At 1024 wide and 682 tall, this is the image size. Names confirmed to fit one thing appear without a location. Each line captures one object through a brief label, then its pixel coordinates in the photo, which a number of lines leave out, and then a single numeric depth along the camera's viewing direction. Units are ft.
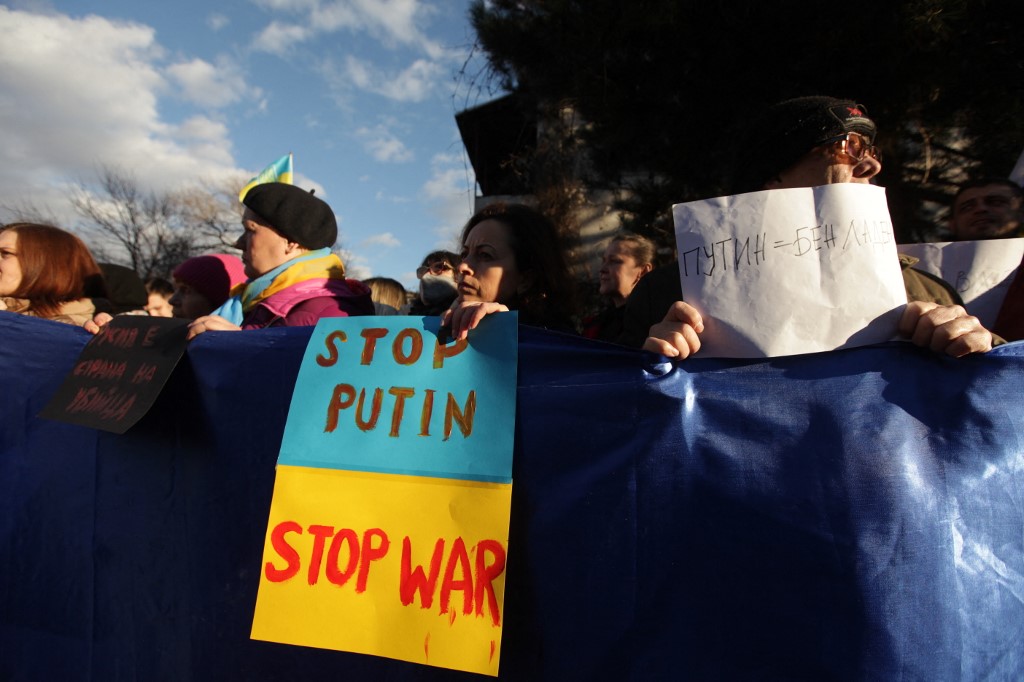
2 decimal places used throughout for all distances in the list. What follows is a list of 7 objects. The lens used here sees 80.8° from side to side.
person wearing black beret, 6.81
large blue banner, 3.31
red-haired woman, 7.91
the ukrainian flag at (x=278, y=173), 8.34
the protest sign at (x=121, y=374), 5.15
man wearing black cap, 3.78
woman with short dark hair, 6.38
